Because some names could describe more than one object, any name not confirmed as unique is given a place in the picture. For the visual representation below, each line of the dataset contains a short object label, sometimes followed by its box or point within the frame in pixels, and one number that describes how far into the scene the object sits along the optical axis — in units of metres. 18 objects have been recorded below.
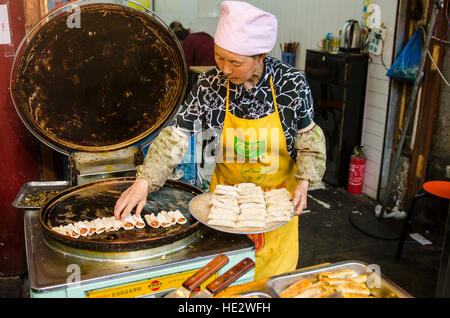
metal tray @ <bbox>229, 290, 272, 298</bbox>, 1.27
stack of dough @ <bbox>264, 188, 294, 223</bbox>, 1.67
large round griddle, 1.51
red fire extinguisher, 5.06
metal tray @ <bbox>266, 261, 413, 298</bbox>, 1.31
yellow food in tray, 1.31
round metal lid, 1.89
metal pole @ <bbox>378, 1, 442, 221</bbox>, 3.59
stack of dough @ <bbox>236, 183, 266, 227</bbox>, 1.64
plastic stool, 3.40
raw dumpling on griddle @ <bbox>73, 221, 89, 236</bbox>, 1.63
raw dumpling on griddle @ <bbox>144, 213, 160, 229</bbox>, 1.73
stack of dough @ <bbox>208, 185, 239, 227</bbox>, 1.61
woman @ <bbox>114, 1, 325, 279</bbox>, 1.87
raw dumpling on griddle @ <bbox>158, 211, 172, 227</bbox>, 1.73
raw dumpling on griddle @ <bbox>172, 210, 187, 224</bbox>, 1.76
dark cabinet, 4.93
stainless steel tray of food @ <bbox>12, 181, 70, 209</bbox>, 1.97
